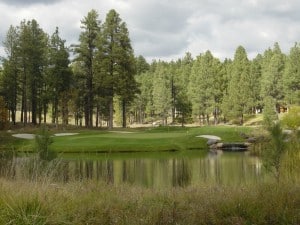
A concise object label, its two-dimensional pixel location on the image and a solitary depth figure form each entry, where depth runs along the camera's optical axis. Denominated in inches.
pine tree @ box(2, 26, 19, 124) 2170.3
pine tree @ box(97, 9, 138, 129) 2031.3
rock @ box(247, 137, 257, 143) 1562.0
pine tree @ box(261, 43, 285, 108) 2901.1
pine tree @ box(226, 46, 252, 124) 2871.6
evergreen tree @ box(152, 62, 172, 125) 3253.0
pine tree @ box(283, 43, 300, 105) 2807.6
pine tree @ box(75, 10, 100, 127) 2144.4
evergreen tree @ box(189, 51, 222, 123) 2962.6
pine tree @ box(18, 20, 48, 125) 2139.5
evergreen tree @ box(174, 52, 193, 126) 2785.4
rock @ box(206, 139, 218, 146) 1558.8
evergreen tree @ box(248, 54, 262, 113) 3006.2
